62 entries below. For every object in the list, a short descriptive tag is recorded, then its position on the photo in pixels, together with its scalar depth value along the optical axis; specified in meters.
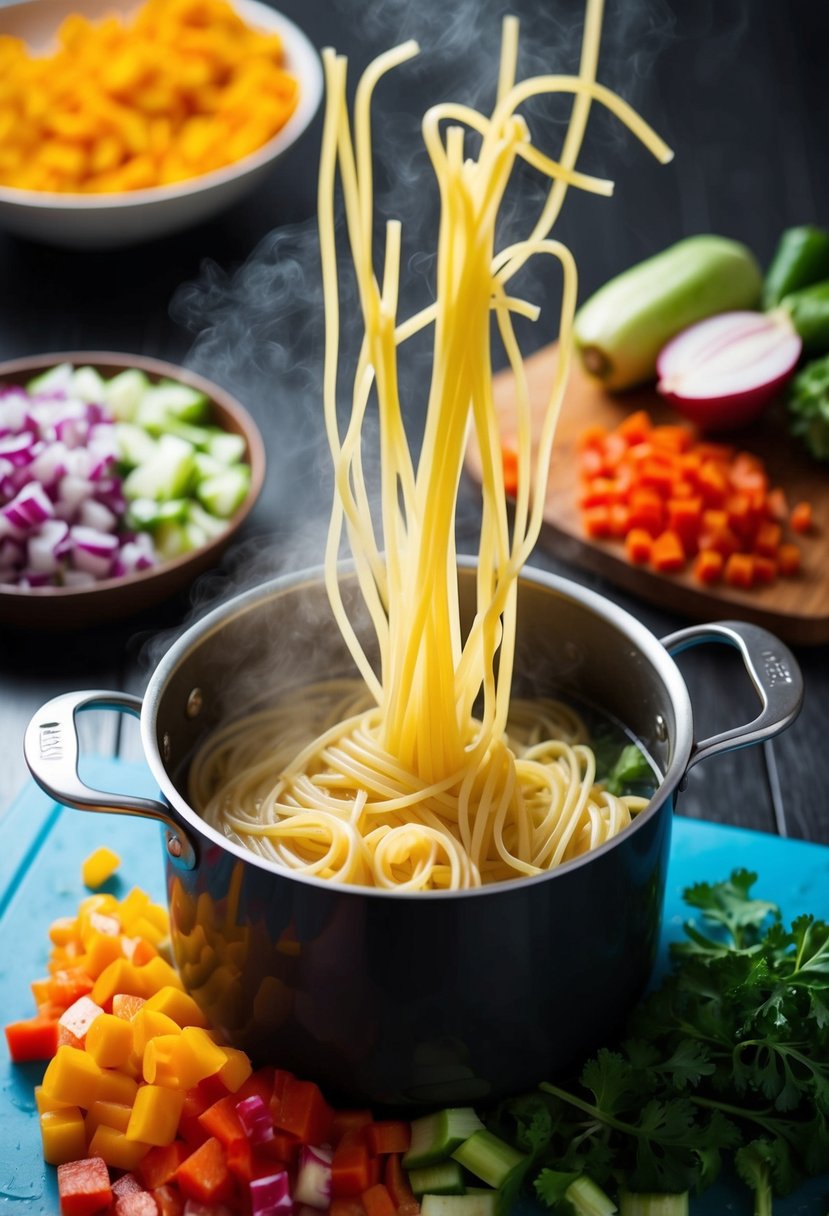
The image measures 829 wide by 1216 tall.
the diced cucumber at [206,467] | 1.20
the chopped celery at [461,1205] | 0.89
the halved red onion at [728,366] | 1.25
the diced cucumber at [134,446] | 1.22
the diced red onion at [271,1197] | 0.89
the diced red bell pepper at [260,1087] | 0.91
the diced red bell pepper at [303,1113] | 0.90
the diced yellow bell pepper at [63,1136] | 0.91
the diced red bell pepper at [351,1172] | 0.90
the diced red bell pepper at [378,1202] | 0.90
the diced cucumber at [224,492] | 1.19
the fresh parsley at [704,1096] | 0.90
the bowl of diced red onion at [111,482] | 1.15
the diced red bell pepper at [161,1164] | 0.90
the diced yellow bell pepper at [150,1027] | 0.92
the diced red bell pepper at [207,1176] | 0.89
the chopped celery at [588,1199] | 0.89
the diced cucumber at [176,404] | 1.23
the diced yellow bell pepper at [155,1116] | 0.90
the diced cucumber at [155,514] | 1.18
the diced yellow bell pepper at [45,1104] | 0.92
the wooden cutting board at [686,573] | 1.16
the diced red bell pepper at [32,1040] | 0.95
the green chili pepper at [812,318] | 1.28
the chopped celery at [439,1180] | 0.90
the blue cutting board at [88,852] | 0.99
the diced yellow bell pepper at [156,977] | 0.96
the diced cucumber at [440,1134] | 0.90
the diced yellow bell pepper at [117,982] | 0.95
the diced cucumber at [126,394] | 1.24
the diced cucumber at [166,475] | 1.19
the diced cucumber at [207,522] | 1.18
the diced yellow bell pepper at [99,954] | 0.96
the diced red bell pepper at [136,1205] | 0.89
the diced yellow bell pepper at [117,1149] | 0.91
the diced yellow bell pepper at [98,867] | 1.01
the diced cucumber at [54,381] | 1.24
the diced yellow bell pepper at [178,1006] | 0.94
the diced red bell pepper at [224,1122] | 0.90
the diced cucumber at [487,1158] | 0.90
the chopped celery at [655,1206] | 0.89
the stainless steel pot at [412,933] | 0.87
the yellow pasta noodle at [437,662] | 0.83
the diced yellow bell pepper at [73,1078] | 0.91
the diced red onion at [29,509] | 1.16
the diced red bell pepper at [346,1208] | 0.90
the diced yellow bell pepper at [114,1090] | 0.92
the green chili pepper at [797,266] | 1.31
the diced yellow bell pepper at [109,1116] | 0.91
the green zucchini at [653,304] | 1.28
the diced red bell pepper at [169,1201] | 0.89
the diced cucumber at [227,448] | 1.22
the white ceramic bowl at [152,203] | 1.31
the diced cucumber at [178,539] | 1.17
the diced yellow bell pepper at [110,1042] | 0.92
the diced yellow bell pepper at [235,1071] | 0.91
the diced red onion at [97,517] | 1.17
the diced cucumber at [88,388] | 1.24
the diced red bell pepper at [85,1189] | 0.90
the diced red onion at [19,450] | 1.18
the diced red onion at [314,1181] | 0.90
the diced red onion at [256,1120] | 0.90
